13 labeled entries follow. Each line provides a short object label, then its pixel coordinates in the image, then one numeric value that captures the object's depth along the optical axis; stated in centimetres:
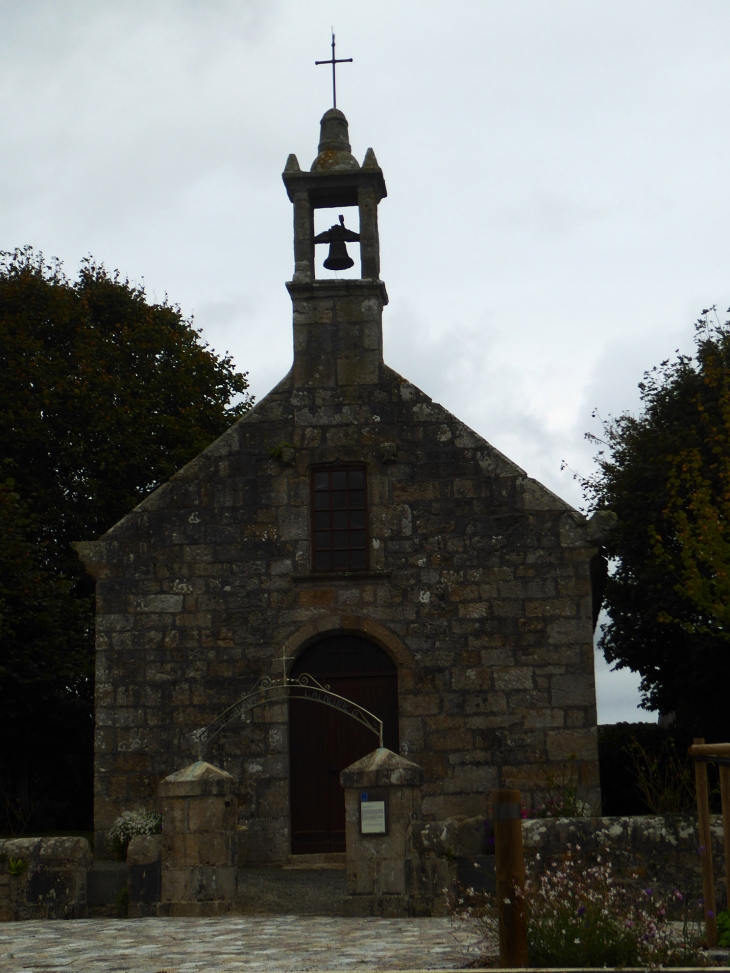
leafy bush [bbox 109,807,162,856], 1311
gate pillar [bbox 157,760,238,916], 1084
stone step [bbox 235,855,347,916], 1124
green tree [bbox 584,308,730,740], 1894
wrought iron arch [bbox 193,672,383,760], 1393
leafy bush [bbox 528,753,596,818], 1215
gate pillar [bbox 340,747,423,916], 1054
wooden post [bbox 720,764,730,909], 735
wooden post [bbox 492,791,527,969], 660
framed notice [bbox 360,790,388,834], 1069
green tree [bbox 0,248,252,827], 2106
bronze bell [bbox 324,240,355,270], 1550
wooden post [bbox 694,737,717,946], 723
